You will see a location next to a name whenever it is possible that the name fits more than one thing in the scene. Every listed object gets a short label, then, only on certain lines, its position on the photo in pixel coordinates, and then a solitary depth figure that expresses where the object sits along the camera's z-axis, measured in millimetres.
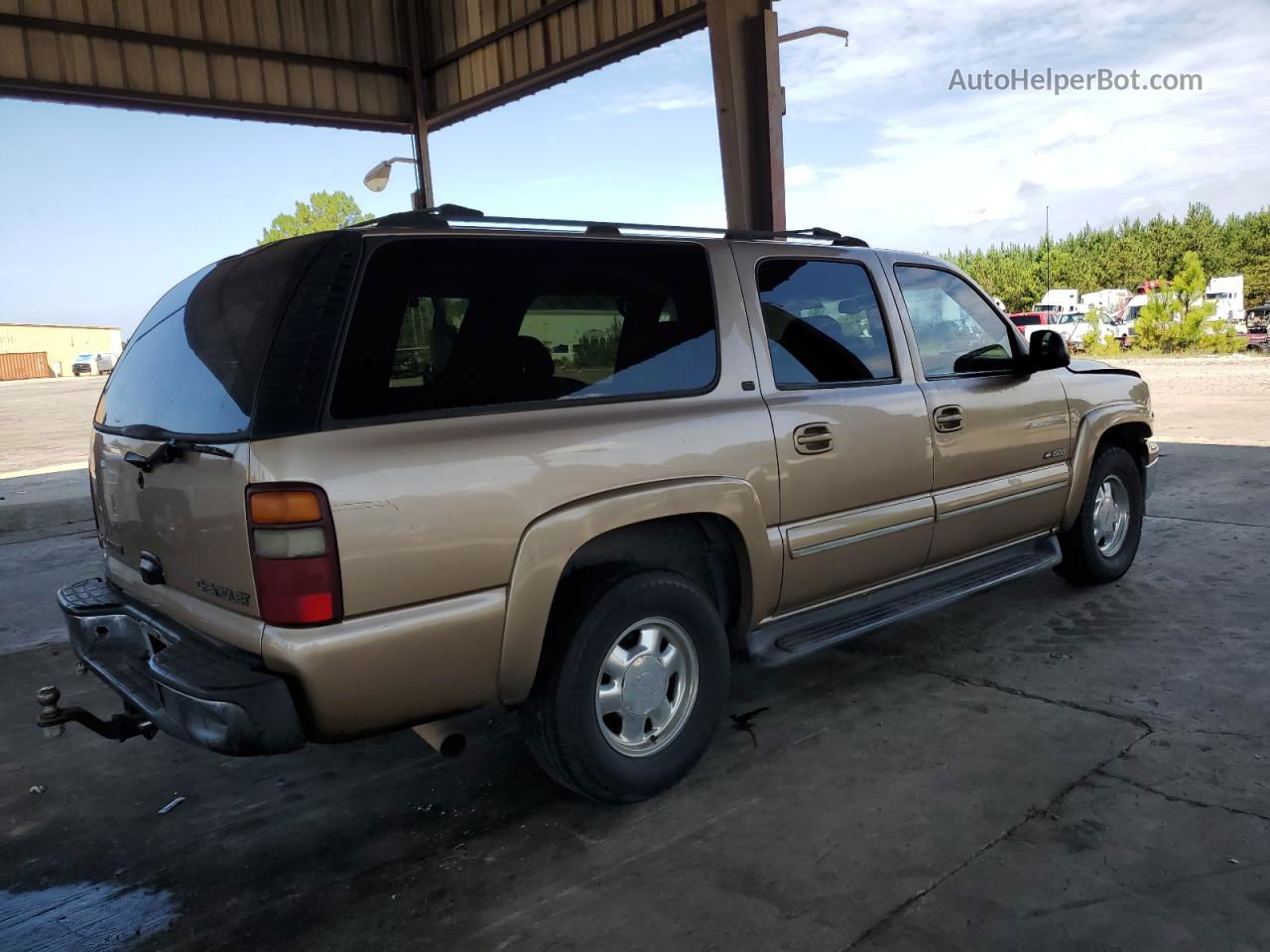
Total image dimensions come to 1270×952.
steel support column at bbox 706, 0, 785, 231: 7371
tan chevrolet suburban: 2391
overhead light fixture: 11845
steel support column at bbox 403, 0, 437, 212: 11500
